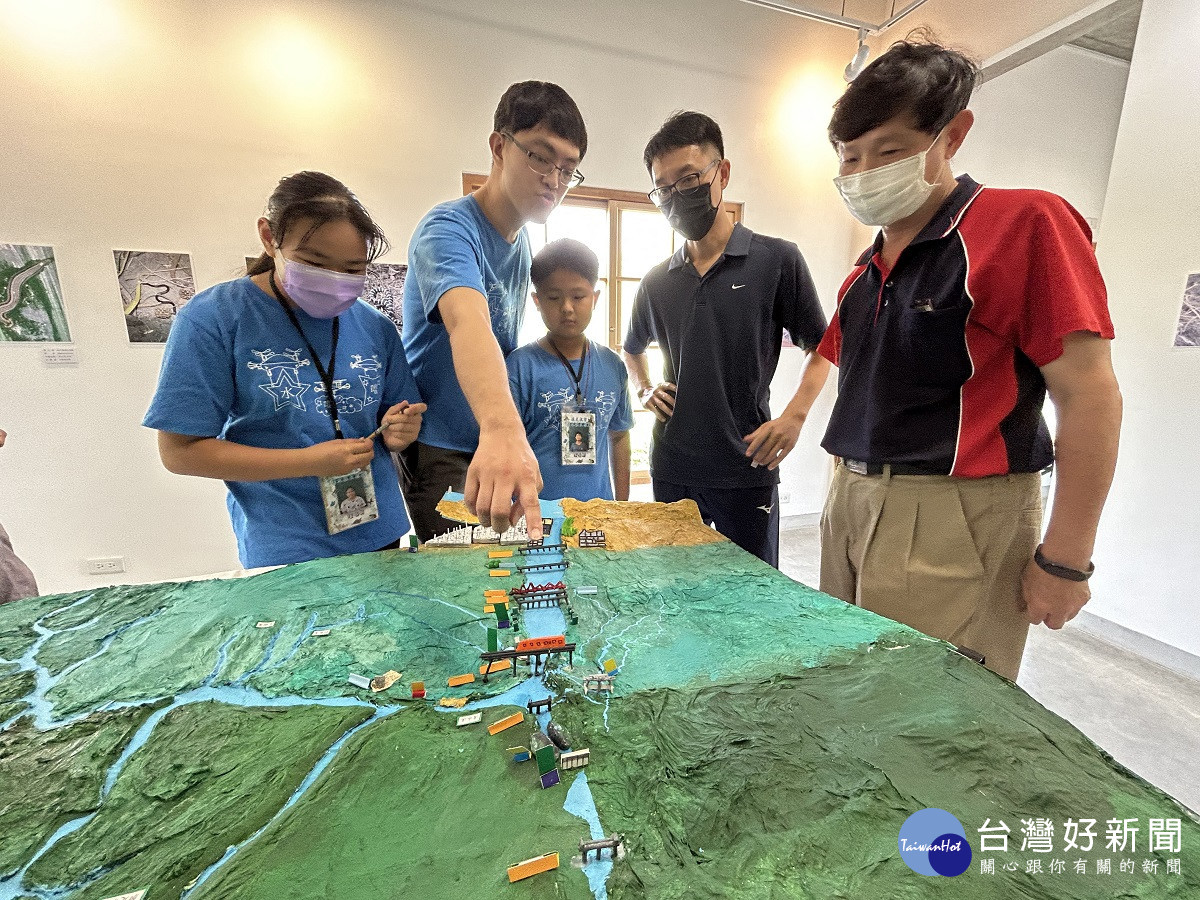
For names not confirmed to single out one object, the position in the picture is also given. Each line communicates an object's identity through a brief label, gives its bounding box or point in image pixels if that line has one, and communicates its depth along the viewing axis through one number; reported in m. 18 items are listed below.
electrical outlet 2.74
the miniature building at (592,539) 1.35
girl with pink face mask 1.15
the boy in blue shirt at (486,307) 0.79
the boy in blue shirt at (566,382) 1.65
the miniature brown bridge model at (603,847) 0.55
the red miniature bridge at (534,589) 1.08
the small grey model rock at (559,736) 0.69
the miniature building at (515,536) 1.37
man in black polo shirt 1.51
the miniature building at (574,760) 0.66
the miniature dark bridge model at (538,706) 0.76
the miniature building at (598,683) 0.80
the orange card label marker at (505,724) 0.73
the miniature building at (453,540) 1.35
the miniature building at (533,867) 0.52
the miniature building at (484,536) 1.38
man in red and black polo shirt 0.90
